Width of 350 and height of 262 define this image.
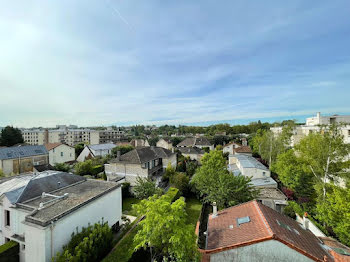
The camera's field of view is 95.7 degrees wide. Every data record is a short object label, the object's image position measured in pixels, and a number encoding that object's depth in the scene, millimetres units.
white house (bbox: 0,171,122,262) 8703
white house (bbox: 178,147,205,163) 45869
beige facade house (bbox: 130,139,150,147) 64688
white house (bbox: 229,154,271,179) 26312
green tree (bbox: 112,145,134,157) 43788
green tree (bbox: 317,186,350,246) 11938
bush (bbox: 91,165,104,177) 31708
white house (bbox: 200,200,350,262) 8141
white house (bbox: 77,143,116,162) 44119
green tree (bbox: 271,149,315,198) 20516
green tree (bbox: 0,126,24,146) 49875
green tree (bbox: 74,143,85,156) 50444
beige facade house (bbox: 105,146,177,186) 24281
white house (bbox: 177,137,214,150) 59862
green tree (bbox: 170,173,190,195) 23009
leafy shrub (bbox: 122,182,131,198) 23016
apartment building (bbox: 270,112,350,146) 38706
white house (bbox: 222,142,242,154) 52031
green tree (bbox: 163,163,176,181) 28033
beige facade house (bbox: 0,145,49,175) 29114
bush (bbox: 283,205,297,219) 17406
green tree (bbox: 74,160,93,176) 29984
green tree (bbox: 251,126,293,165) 31609
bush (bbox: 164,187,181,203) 19172
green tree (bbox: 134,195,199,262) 7957
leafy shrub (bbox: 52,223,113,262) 8445
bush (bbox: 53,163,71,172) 29053
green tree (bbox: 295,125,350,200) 16516
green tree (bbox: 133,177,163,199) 19667
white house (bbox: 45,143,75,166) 37969
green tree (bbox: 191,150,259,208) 16641
